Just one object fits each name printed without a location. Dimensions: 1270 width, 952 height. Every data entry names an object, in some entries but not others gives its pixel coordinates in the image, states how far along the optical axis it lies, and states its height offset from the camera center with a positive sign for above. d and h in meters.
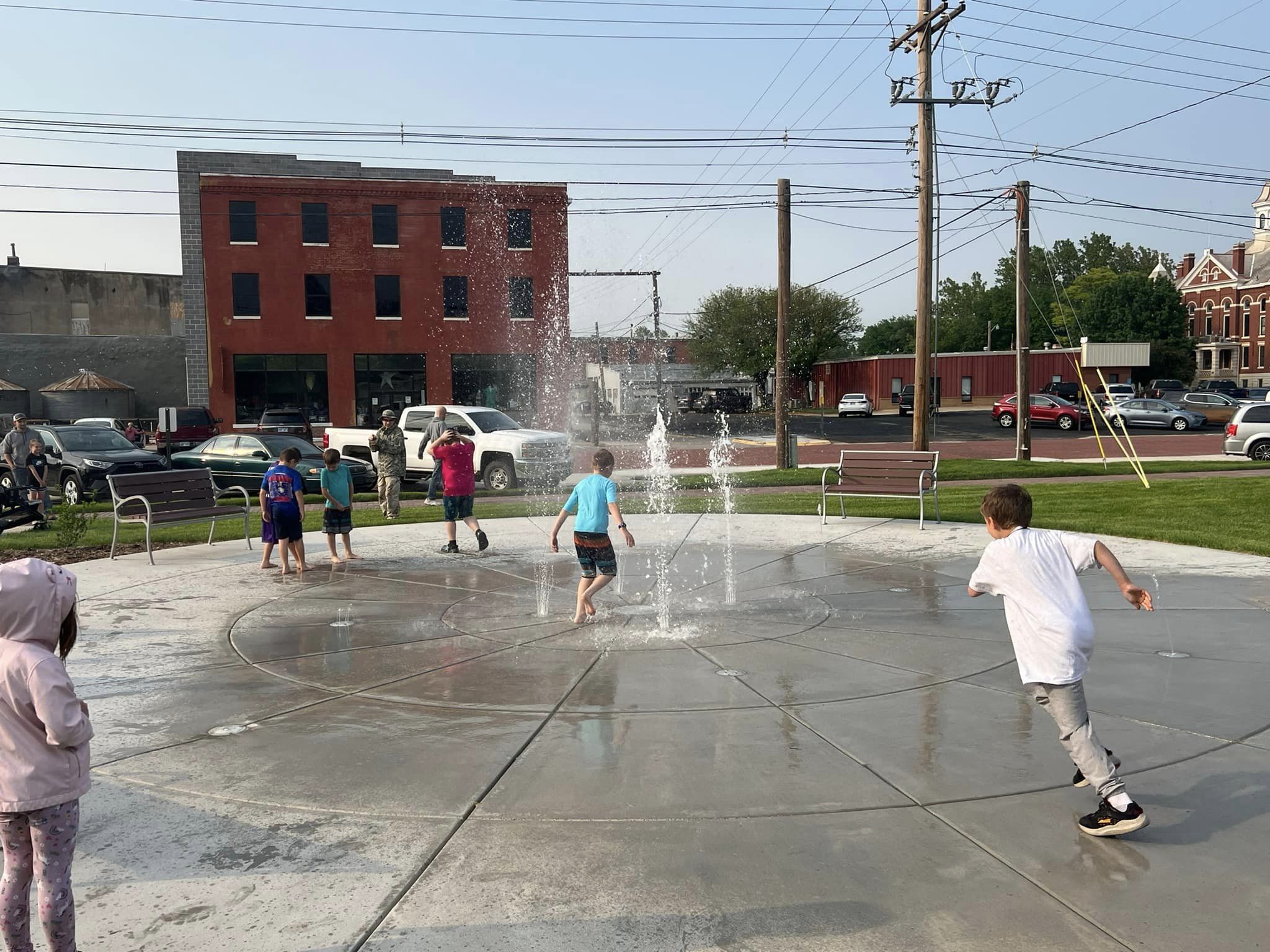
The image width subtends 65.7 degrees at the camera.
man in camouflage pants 16.98 -0.82
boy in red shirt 12.24 -0.86
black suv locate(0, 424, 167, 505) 20.98 -0.85
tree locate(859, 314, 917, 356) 124.38 +8.80
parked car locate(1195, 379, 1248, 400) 55.12 +0.72
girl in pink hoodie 3.20 -1.12
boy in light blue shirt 8.14 -0.95
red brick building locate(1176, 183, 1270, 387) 81.50 +7.87
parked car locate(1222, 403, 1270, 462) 26.98 -0.97
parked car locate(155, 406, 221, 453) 34.66 -0.31
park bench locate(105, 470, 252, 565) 12.07 -1.00
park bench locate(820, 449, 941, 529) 14.05 -1.00
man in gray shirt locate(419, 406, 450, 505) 18.80 -0.43
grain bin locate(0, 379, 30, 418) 46.75 +1.12
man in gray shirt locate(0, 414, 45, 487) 17.95 -0.54
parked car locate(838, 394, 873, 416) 62.09 +0.01
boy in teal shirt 11.52 -1.05
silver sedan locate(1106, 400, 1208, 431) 44.47 -0.73
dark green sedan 21.67 -0.97
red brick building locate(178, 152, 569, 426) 42.97 +5.74
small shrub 12.91 -1.41
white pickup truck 21.06 -0.81
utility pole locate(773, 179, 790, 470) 24.33 +2.58
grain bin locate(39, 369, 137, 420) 47.09 +1.12
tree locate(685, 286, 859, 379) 80.75 +6.56
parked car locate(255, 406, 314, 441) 32.59 -0.21
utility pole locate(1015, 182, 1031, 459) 27.67 +1.93
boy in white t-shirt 4.27 -1.00
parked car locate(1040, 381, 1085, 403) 62.00 +0.79
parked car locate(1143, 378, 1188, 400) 55.41 +0.70
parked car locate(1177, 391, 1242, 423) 47.09 -0.31
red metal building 69.38 +2.08
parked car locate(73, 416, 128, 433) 31.17 -0.08
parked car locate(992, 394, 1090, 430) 46.69 -0.54
